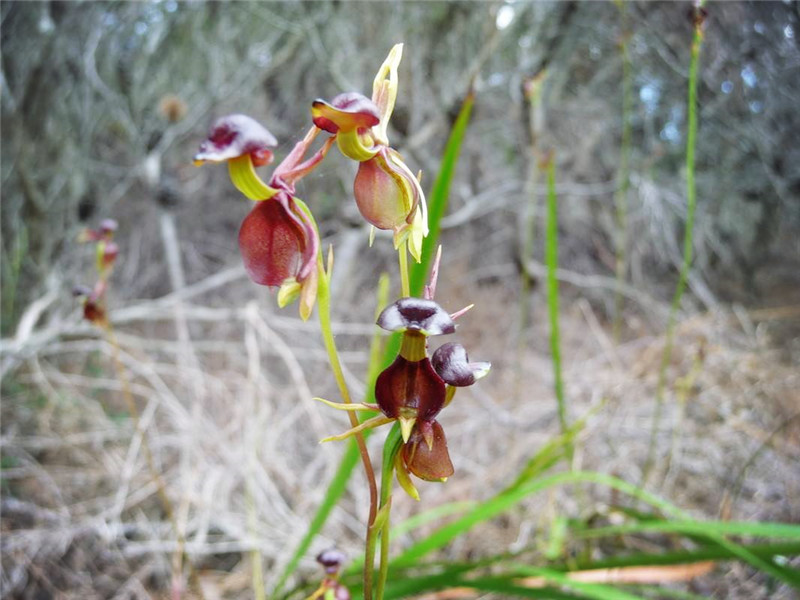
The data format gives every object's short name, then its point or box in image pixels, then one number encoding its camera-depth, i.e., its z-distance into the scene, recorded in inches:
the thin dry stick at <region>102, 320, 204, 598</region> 5.3
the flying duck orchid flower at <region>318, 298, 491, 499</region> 2.6
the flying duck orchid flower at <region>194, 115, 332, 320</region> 2.7
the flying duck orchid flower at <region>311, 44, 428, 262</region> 2.7
